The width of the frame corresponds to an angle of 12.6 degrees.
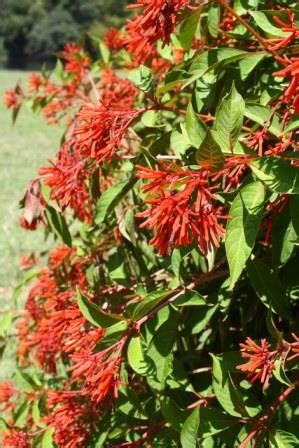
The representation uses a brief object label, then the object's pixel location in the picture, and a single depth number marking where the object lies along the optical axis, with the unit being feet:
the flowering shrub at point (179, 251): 4.34
